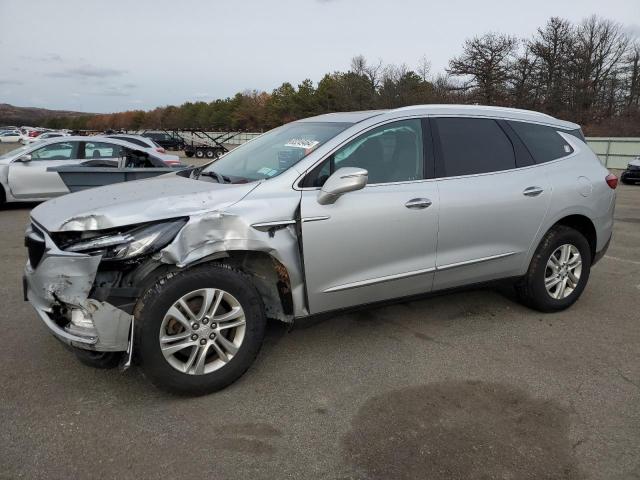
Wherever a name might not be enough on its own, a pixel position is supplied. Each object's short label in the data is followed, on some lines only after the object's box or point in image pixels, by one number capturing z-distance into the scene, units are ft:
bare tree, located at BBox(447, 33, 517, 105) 145.18
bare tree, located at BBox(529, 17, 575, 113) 142.31
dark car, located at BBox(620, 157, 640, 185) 56.95
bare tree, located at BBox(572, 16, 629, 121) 140.15
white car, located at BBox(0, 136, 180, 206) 33.76
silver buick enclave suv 9.50
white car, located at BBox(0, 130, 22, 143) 164.66
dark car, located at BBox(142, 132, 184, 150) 134.10
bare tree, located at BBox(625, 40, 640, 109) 135.47
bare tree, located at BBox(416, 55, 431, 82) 172.35
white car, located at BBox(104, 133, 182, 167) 34.65
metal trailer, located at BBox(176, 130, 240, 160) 117.08
